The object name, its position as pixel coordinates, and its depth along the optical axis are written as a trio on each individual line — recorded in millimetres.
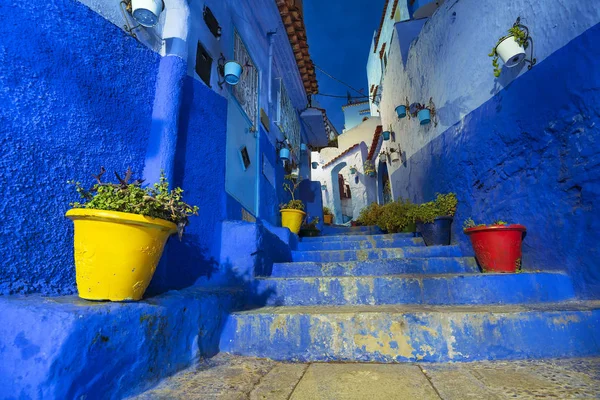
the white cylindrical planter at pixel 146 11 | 2318
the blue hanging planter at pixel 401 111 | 6524
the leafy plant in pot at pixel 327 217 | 11256
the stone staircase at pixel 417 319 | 1824
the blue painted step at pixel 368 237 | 4600
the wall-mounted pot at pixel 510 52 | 2904
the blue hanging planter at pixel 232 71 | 3566
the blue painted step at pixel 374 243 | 4414
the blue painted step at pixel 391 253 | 3621
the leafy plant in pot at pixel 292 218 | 5672
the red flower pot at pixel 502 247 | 2781
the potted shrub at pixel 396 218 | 4918
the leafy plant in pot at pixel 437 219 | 4039
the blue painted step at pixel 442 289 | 2430
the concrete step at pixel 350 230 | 6087
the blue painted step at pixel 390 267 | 2998
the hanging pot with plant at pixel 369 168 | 13301
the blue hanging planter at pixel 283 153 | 6484
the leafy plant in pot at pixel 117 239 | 1369
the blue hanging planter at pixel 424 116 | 5113
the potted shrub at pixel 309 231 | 6578
